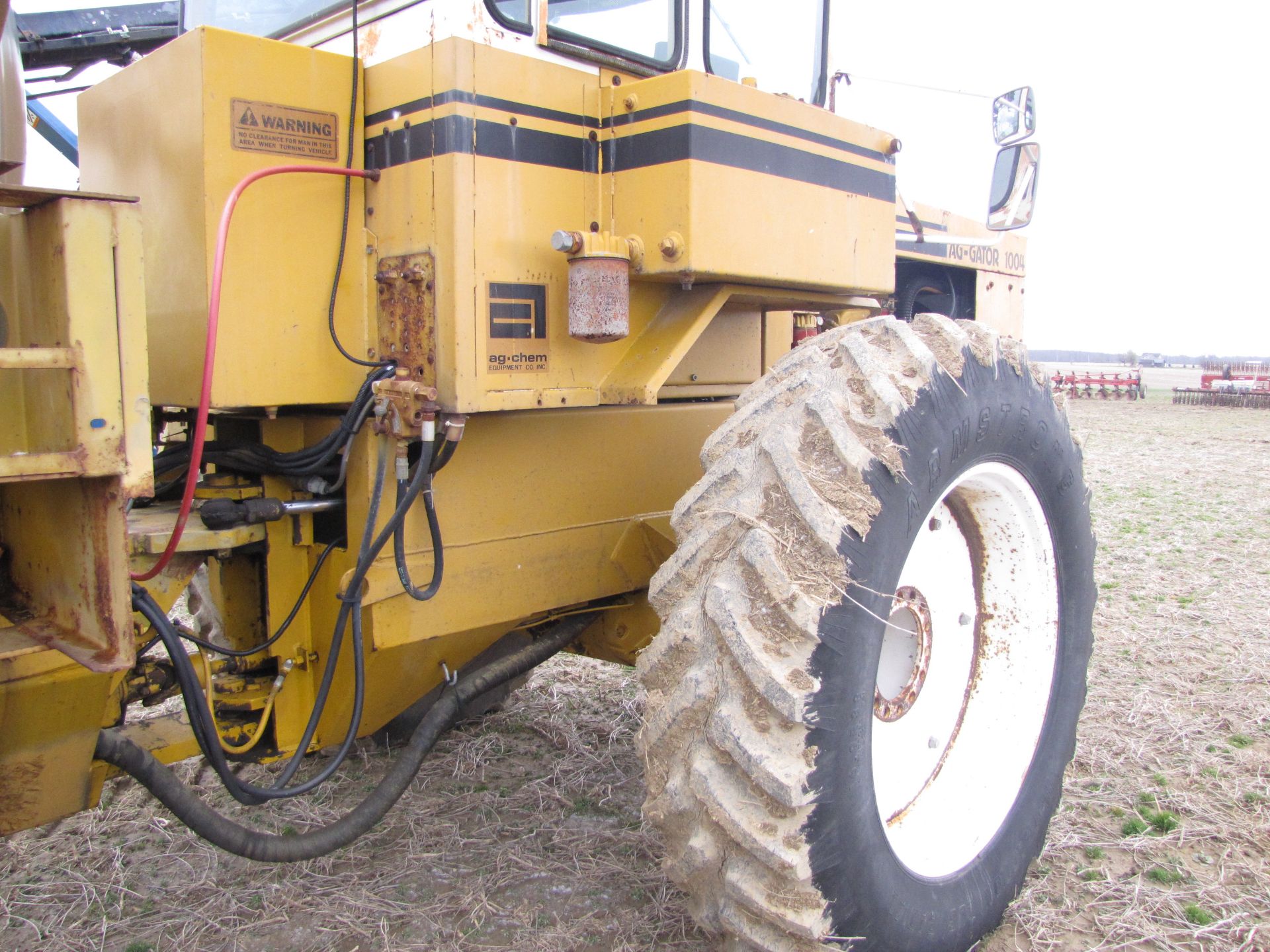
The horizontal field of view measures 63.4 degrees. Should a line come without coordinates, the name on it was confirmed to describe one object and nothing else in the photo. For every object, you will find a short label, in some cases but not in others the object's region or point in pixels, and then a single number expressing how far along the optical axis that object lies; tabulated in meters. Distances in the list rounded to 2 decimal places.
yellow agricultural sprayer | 1.97
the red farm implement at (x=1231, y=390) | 27.58
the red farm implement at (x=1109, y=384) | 30.78
